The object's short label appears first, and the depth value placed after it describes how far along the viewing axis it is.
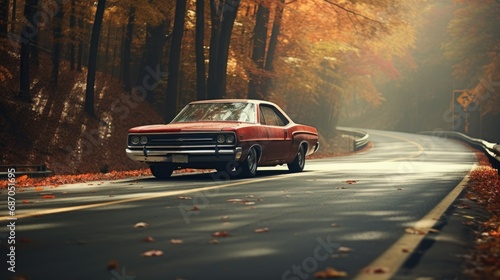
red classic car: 16.14
